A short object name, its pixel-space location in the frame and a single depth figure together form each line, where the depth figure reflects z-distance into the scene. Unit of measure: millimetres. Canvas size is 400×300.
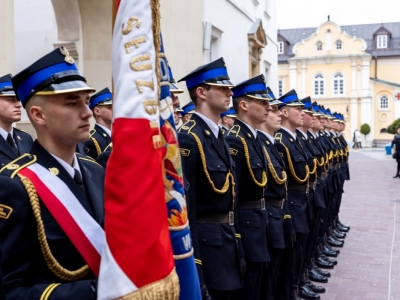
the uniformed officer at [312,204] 6223
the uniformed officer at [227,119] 7492
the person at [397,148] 19812
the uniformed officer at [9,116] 4863
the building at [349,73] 53062
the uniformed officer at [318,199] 6562
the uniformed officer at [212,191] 3510
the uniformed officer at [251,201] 4117
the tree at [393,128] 41928
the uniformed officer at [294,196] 5203
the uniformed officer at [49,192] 1891
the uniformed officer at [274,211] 4477
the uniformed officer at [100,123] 5562
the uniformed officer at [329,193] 8015
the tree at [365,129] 50844
